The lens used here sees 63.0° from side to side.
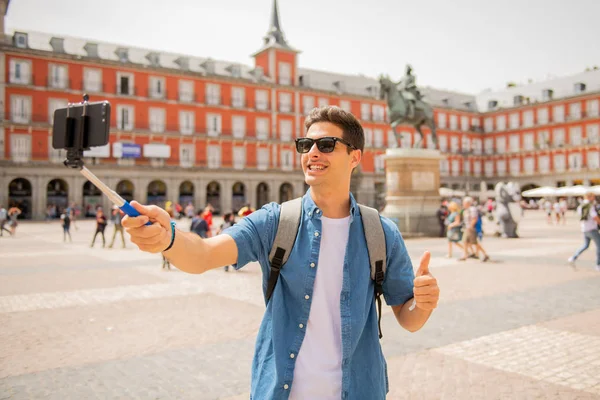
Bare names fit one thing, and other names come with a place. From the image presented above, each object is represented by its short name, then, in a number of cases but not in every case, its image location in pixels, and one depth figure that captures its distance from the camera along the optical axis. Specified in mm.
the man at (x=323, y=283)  1915
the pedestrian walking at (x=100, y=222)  16203
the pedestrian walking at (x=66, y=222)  18641
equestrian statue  18344
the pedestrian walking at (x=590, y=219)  9531
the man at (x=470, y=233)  11508
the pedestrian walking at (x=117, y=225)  16252
